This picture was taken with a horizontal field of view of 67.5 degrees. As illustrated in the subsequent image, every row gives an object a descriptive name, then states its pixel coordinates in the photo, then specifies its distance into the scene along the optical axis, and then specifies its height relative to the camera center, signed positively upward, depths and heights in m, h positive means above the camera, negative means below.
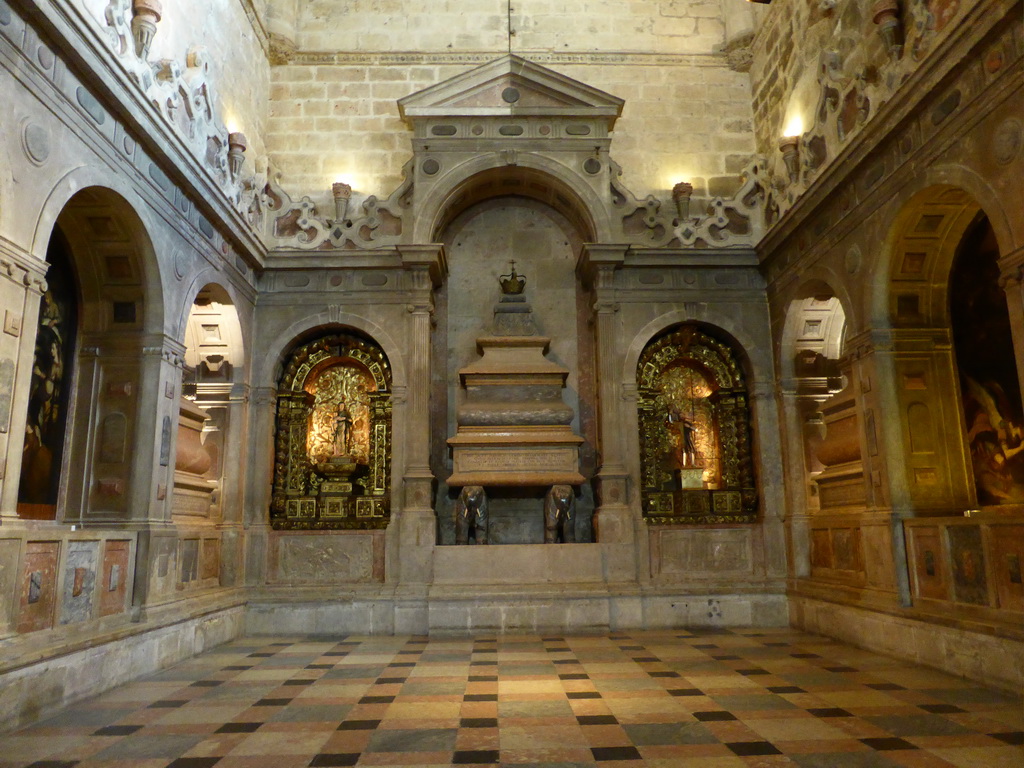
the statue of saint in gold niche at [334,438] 9.43 +1.23
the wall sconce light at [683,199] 9.98 +4.27
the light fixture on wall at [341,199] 9.86 +4.26
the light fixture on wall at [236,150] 8.54 +4.25
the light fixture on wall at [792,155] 8.71 +4.21
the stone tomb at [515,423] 9.01 +1.31
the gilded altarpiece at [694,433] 9.57 +1.26
